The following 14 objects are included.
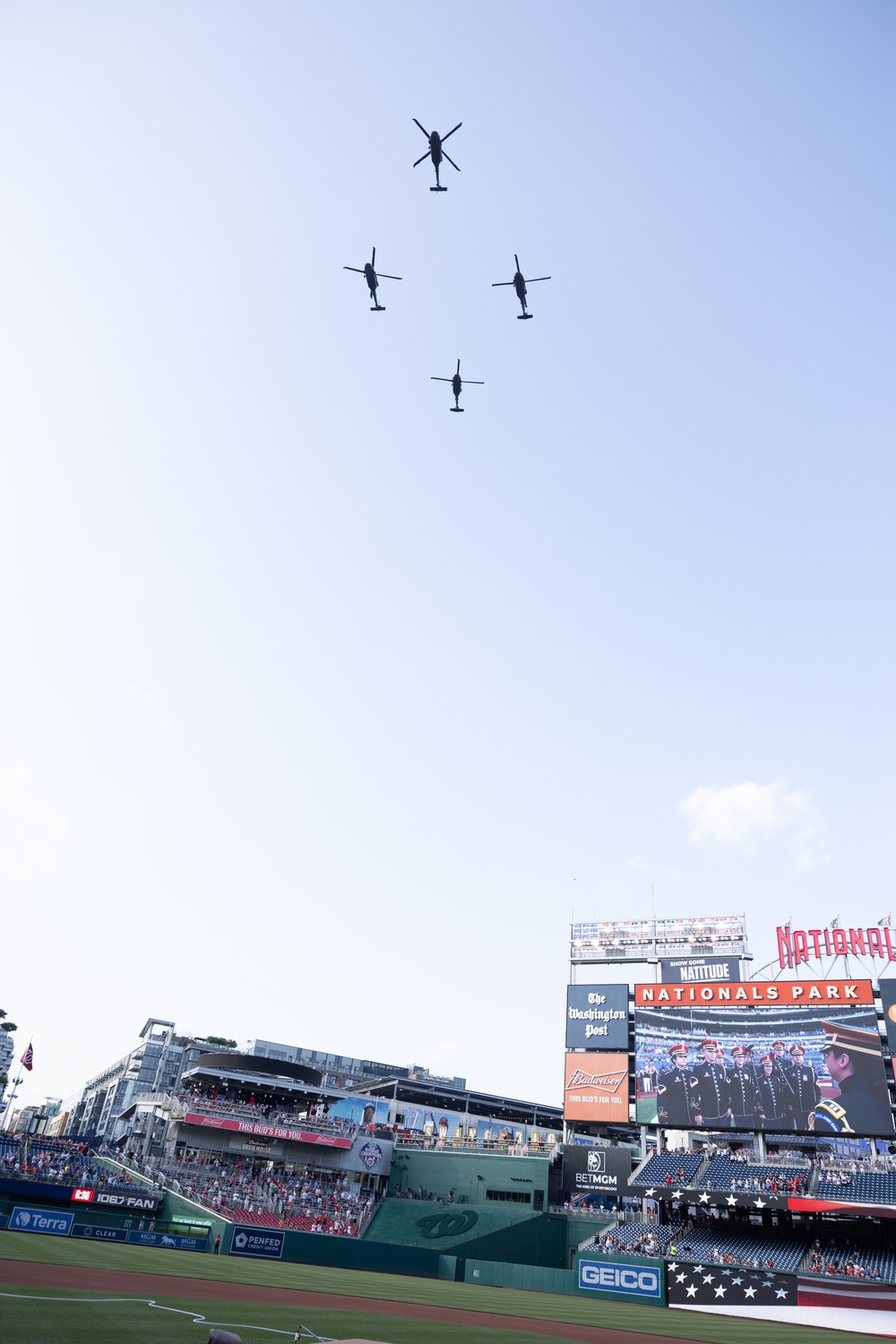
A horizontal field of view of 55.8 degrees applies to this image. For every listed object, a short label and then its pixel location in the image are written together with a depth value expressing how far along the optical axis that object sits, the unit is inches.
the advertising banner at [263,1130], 2497.5
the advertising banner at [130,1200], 1945.1
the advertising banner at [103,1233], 1630.4
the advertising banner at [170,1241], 1688.0
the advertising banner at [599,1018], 2463.5
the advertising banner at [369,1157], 2640.3
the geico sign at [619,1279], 1770.4
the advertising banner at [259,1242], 1724.9
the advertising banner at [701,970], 2502.5
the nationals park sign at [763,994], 2233.0
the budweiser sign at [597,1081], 2391.7
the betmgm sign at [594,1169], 2279.8
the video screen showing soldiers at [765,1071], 2091.5
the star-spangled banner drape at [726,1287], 1667.1
